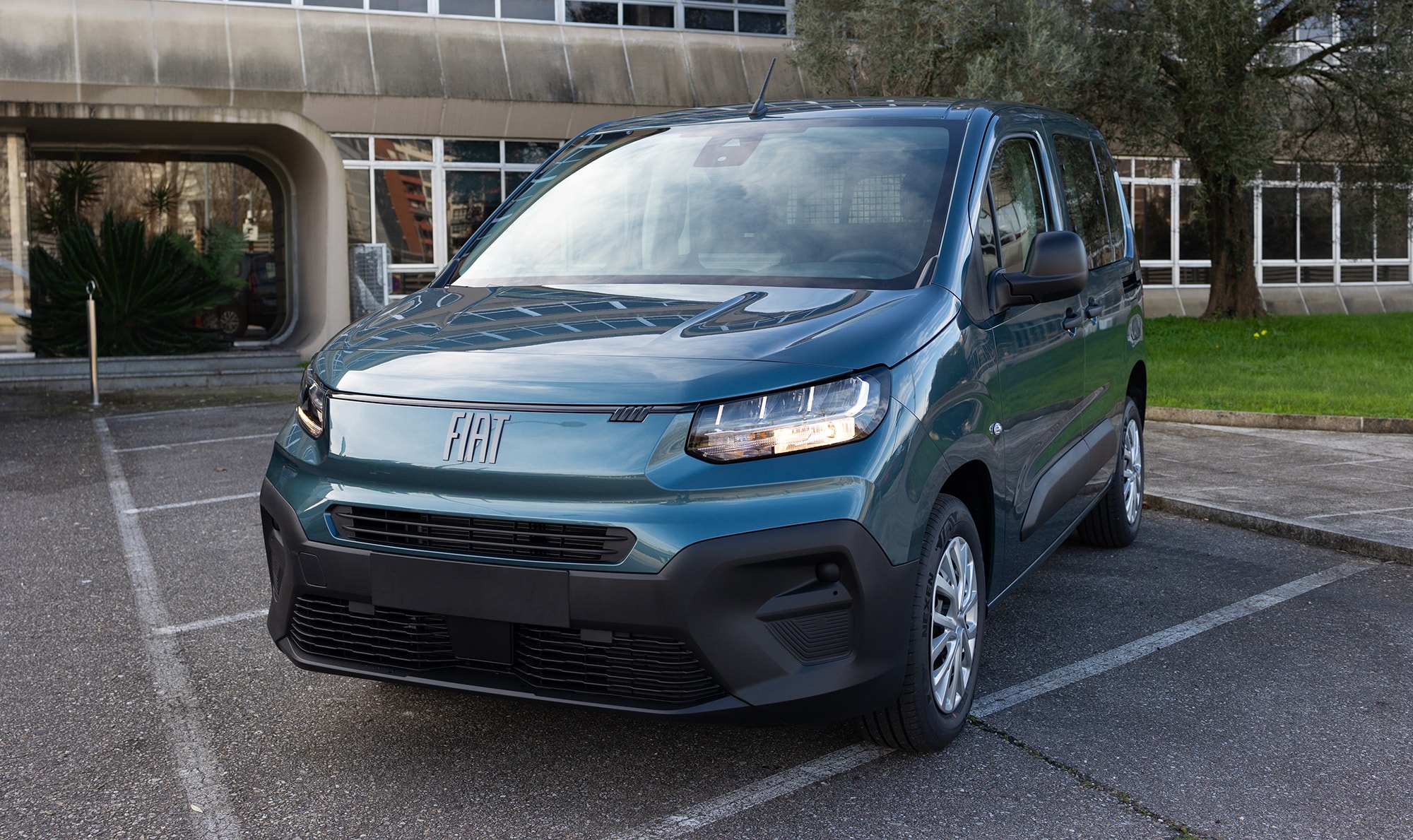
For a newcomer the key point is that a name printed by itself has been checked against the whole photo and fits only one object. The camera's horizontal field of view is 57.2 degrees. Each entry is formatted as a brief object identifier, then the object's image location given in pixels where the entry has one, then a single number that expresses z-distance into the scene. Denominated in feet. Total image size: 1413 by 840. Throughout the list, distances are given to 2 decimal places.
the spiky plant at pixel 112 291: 52.08
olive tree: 55.62
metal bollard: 43.57
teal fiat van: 9.73
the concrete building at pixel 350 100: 60.44
